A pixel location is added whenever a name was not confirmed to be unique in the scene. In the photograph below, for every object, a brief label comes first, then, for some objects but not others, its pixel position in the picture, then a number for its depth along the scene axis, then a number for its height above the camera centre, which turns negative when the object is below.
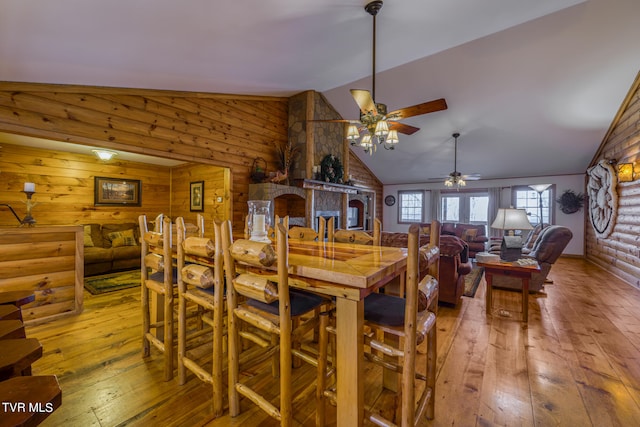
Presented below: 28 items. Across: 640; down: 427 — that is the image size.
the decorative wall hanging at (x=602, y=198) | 4.54 +0.31
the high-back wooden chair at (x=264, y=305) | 1.18 -0.51
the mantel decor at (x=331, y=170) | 5.65 +0.92
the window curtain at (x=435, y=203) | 8.69 +0.32
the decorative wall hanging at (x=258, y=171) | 4.66 +0.72
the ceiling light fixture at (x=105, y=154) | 4.18 +0.89
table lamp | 3.34 -0.13
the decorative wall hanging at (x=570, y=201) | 6.76 +0.35
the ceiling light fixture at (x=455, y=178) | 5.84 +0.79
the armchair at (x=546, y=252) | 3.47 -0.51
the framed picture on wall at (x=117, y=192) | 5.16 +0.36
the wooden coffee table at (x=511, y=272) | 2.78 -0.65
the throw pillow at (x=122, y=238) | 4.79 -0.54
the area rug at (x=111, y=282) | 3.63 -1.09
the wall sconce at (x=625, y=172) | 3.98 +0.66
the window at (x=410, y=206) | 9.09 +0.23
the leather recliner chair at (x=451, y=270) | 3.03 -0.67
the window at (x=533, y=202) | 7.22 +0.34
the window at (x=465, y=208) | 8.17 +0.17
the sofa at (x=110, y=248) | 4.30 -0.67
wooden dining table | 1.11 -0.38
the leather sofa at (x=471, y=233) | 6.59 -0.53
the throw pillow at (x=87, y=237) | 4.59 -0.50
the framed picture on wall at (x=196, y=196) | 5.78 +0.31
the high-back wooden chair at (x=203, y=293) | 1.49 -0.52
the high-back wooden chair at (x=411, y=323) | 1.08 -0.51
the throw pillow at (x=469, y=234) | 6.76 -0.54
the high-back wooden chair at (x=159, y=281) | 1.71 -0.52
